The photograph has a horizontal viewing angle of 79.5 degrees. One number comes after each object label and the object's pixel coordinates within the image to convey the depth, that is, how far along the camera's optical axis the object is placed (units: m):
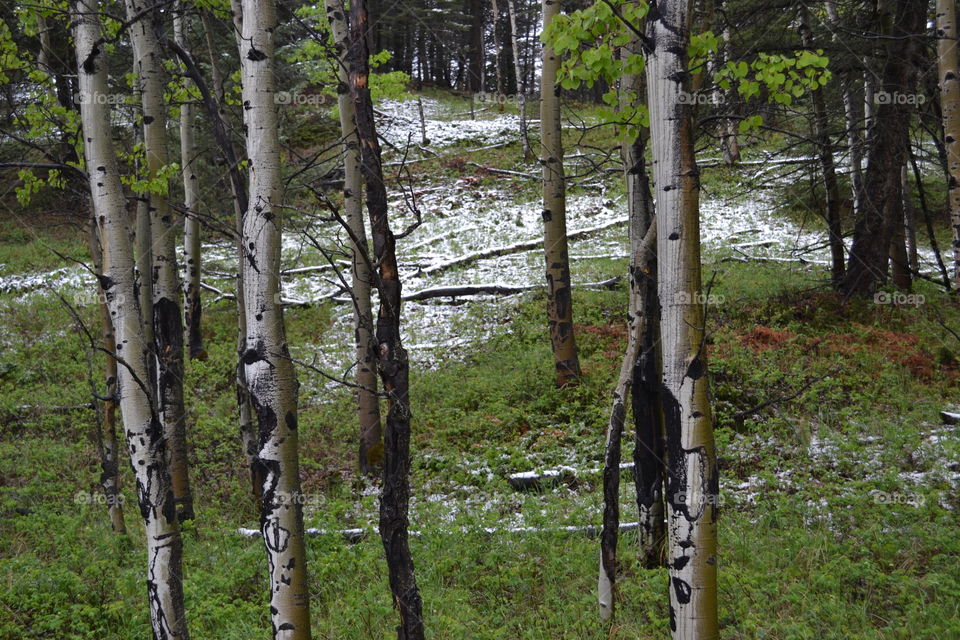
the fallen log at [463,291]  14.54
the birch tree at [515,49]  26.64
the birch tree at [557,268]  9.05
